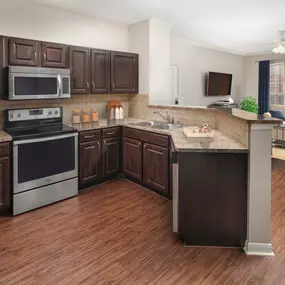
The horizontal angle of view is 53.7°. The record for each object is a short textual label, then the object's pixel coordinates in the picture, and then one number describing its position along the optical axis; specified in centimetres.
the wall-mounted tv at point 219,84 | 716
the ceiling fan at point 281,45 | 539
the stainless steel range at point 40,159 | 313
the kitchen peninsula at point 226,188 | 230
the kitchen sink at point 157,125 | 416
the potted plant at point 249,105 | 729
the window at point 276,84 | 832
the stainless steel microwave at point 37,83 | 323
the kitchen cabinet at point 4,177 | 300
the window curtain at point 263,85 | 834
